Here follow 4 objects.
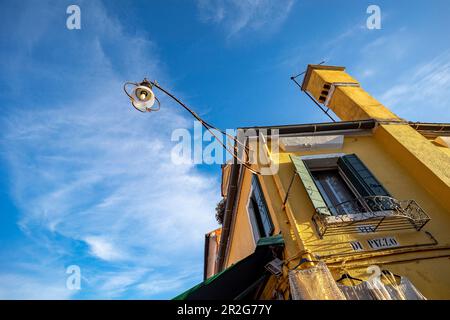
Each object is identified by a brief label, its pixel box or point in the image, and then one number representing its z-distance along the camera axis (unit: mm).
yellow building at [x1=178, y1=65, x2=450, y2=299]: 4398
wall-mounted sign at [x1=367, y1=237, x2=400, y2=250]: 4770
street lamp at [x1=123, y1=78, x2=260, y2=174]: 4145
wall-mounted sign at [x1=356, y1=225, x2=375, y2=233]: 5008
